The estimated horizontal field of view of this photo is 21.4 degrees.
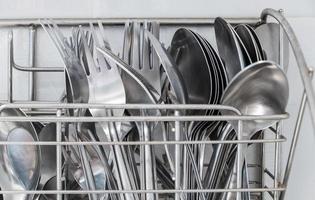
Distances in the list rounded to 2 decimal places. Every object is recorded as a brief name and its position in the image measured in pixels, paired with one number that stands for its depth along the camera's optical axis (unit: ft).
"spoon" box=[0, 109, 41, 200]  2.05
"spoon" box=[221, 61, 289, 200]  1.96
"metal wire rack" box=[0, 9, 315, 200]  1.91
